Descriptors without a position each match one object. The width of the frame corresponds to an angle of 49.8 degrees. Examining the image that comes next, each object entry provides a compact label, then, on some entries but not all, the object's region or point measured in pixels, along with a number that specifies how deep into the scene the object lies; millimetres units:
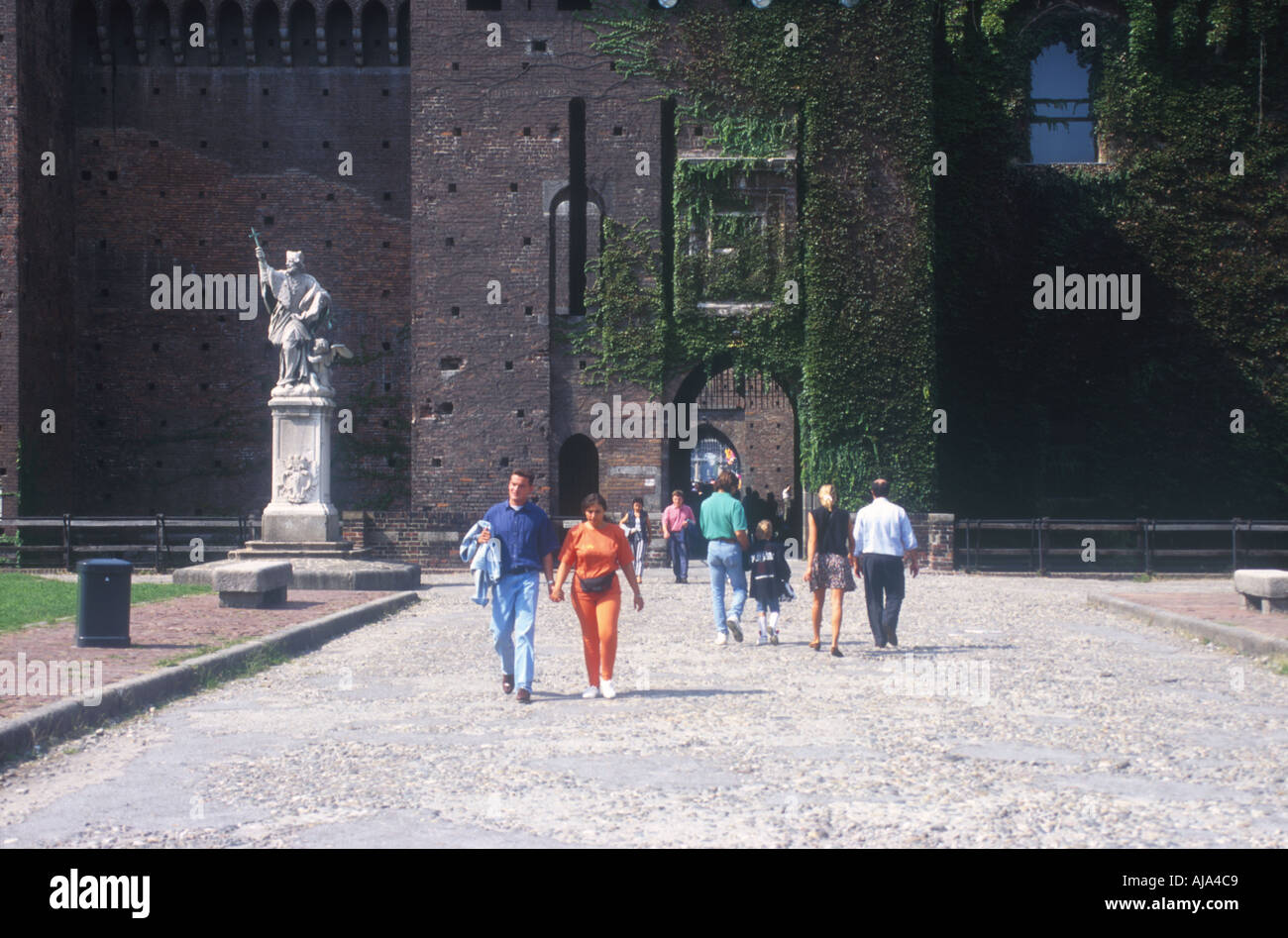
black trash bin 11297
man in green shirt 13930
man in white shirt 13203
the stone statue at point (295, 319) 21656
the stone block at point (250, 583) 15352
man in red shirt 24000
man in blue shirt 9883
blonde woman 13156
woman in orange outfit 9938
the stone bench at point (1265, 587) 15125
